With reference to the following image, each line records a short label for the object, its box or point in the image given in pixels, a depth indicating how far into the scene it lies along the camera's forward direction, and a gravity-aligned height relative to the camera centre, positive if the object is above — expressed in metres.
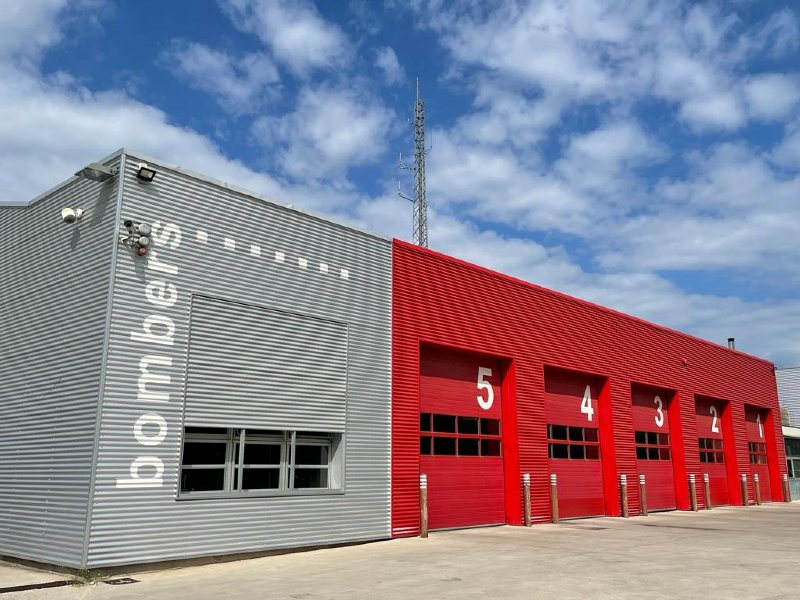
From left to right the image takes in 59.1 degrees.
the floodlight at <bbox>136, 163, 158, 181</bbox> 13.41 +5.59
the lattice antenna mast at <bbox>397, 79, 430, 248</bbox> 40.62 +17.11
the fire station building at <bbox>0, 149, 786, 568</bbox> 12.70 +2.02
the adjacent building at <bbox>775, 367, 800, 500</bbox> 50.16 +5.50
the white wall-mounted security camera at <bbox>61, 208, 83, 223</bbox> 13.92 +4.98
